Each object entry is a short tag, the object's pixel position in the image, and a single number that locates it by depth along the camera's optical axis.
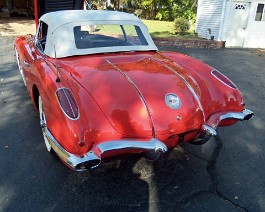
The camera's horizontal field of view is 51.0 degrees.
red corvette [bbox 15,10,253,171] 2.50
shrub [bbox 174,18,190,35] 14.65
